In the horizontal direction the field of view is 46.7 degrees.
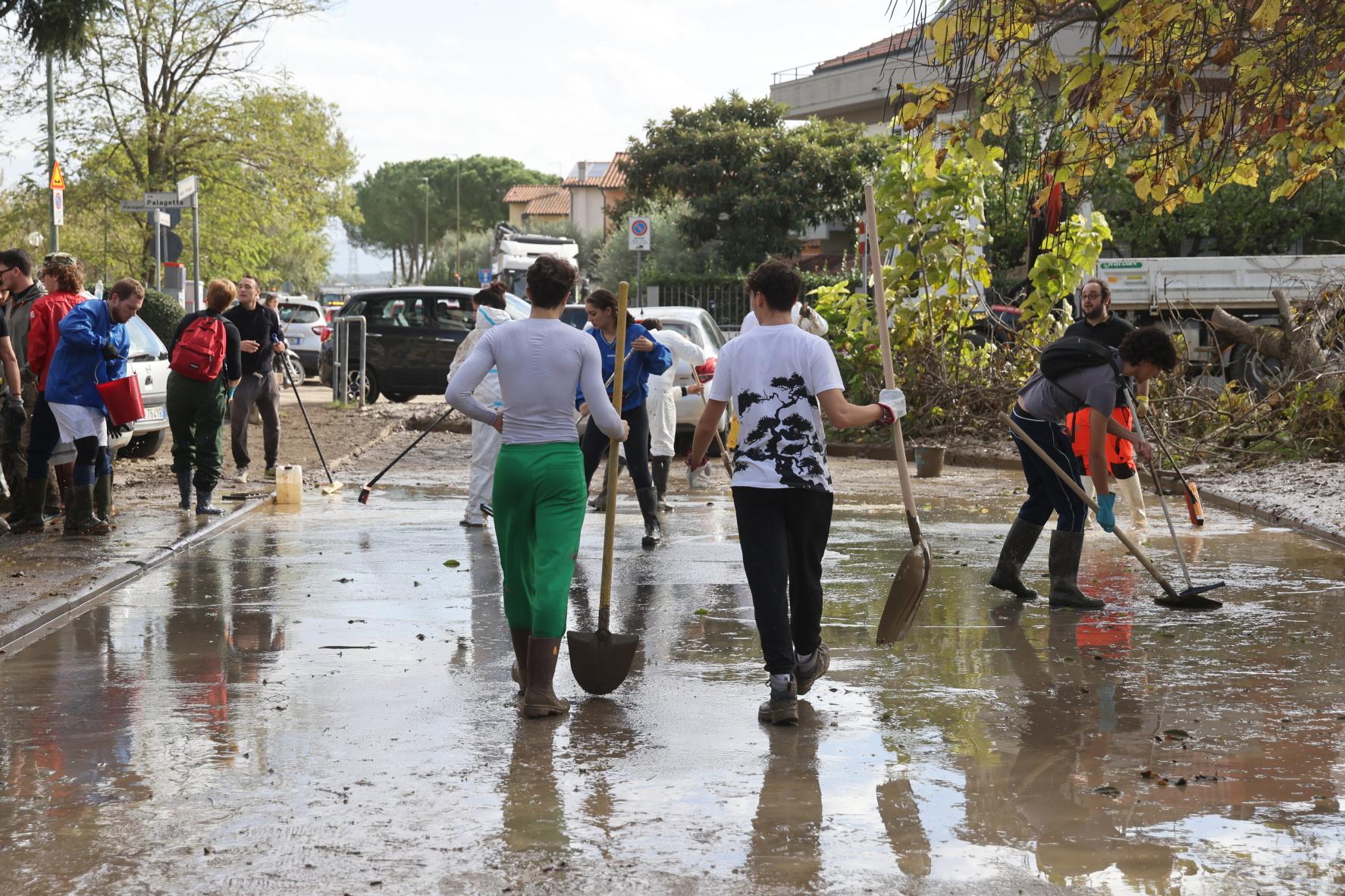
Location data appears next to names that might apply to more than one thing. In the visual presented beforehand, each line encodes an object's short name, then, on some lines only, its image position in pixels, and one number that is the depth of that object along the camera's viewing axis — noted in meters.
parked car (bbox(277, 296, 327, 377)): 35.97
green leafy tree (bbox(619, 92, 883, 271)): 44.88
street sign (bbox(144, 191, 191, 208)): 18.61
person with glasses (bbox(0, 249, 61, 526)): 11.10
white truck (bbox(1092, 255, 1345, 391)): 22.44
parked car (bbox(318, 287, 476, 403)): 25.06
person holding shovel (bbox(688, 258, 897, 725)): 6.08
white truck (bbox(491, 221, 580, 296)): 48.84
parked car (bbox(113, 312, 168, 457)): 15.56
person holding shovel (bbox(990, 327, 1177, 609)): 8.33
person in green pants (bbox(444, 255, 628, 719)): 6.12
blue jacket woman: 10.45
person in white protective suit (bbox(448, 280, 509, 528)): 11.38
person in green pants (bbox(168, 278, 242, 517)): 12.13
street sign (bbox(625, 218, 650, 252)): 27.70
